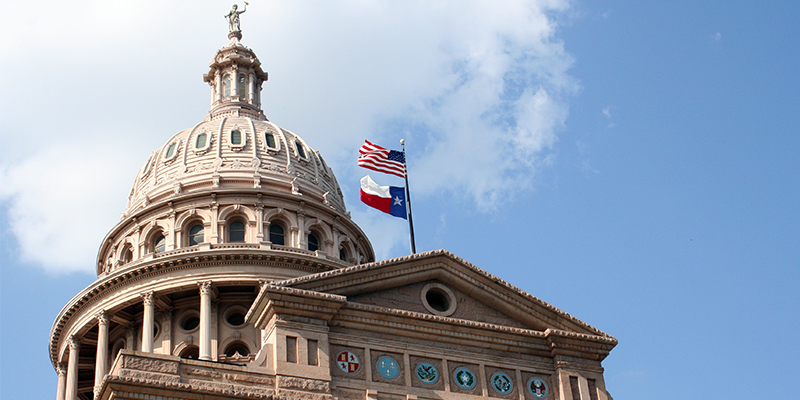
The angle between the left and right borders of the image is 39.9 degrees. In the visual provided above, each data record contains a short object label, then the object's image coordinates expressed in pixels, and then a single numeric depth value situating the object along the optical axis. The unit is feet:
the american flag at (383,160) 134.71
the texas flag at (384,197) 131.34
